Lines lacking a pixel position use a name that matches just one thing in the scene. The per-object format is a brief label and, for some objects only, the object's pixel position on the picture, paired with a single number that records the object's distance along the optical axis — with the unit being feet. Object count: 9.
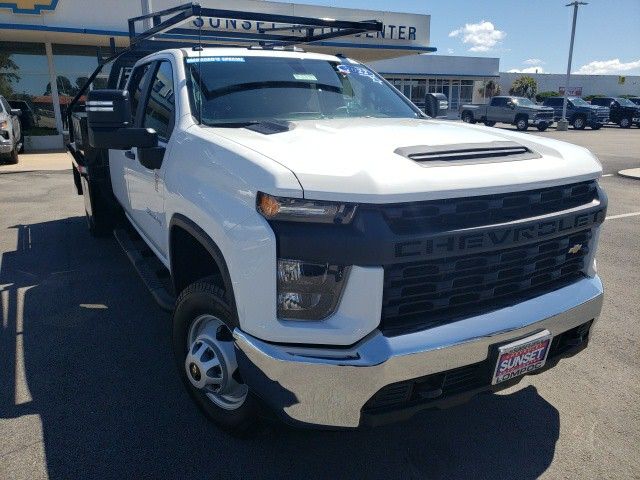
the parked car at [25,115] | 58.49
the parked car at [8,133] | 44.32
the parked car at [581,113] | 97.40
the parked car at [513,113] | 93.15
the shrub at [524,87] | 195.11
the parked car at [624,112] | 105.09
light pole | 100.01
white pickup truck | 6.77
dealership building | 51.65
